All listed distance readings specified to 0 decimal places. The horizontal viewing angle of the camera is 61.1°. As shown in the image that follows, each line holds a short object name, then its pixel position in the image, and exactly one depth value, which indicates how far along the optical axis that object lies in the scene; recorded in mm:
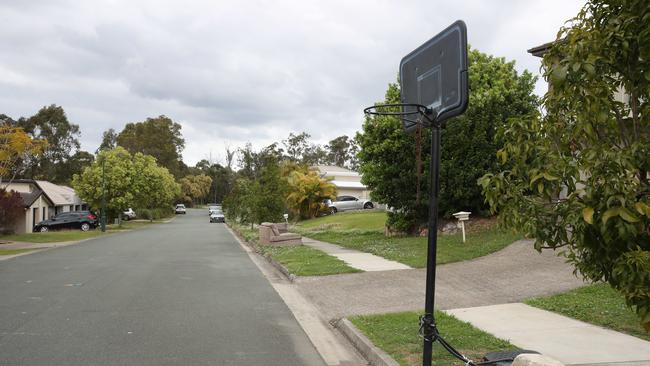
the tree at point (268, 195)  28328
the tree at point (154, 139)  86000
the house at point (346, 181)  60969
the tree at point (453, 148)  19750
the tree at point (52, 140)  70312
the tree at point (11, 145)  28188
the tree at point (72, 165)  76562
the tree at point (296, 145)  91312
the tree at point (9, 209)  32625
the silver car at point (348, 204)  48641
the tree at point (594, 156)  3260
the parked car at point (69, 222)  41594
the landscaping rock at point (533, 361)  4059
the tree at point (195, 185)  109938
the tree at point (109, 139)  98444
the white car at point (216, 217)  60822
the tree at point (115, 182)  48062
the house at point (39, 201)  42375
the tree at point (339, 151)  104062
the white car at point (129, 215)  65806
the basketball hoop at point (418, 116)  5250
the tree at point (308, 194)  44250
